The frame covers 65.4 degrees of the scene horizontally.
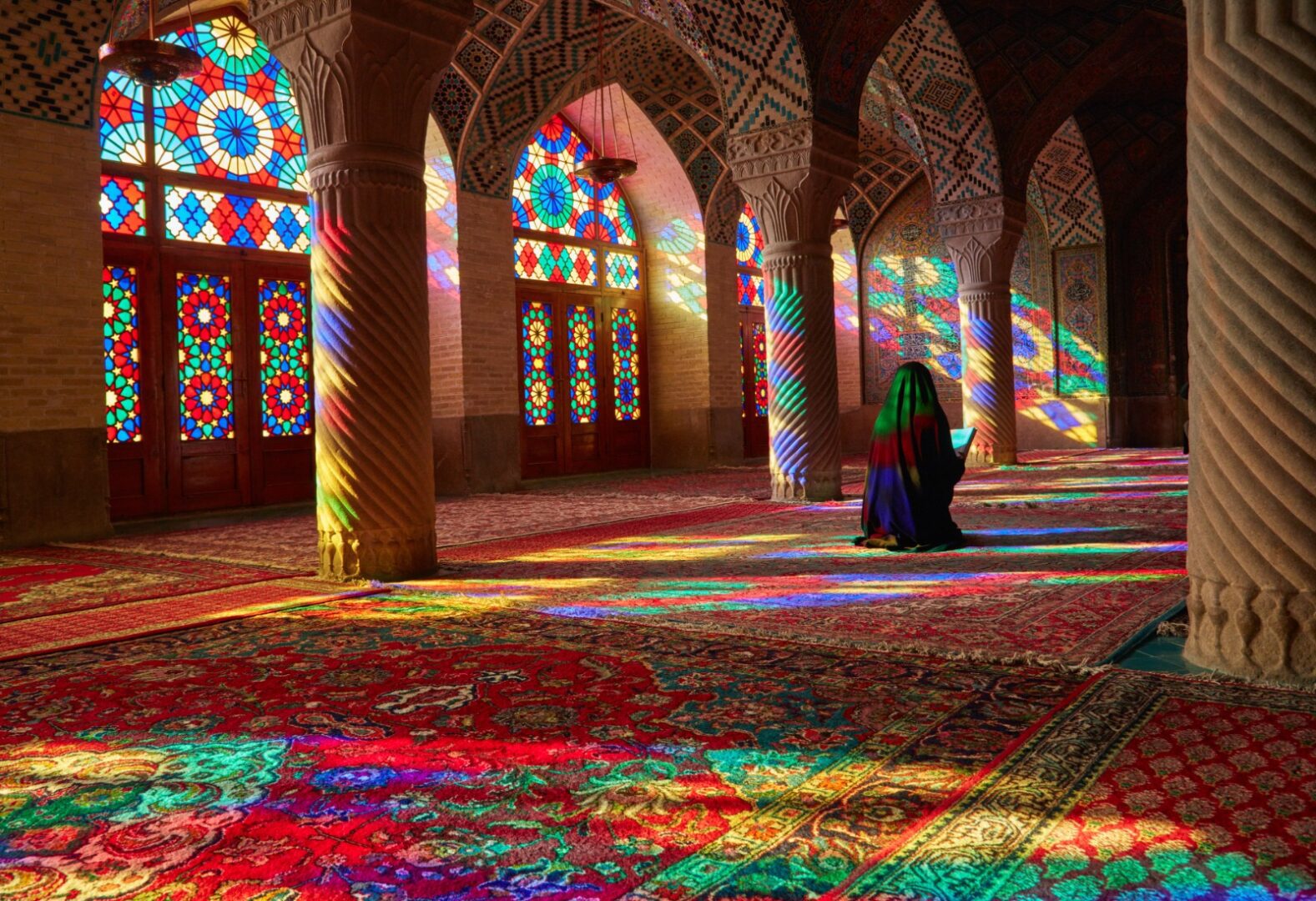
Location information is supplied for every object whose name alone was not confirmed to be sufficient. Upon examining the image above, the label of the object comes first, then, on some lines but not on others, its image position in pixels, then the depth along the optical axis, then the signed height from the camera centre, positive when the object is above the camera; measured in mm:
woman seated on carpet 5961 -184
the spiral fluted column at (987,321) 12984 +1470
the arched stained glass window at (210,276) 9602 +1841
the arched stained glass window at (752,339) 16875 +1761
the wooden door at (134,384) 9406 +737
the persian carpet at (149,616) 4064 -685
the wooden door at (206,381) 9898 +791
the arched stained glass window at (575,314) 13609 +1899
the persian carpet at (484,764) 1929 -757
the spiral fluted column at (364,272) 5402 +983
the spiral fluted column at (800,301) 9227 +1291
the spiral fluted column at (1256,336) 2910 +267
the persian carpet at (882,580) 3756 -679
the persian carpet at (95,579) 5066 -659
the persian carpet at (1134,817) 1789 -771
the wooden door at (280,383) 10578 +794
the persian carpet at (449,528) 6925 -594
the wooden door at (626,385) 14844 +919
